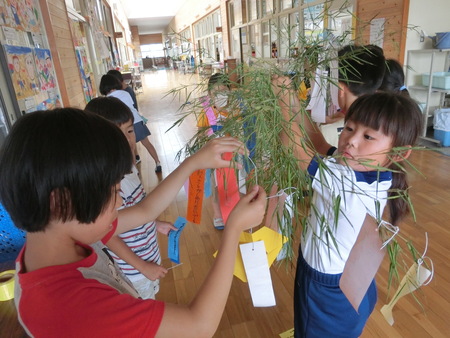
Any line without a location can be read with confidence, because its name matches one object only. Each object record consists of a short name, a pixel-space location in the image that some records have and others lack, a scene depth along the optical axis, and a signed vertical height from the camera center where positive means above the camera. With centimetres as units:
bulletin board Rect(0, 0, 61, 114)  195 +15
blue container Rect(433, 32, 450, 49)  354 +3
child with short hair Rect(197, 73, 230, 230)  82 -10
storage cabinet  383 -42
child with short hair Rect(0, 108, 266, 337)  50 -29
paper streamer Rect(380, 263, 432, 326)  69 -51
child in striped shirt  109 -63
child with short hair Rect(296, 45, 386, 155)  119 -12
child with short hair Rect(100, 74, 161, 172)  360 -24
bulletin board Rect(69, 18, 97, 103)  432 +22
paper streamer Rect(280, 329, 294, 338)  142 -121
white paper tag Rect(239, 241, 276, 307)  66 -44
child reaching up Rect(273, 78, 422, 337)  74 -35
